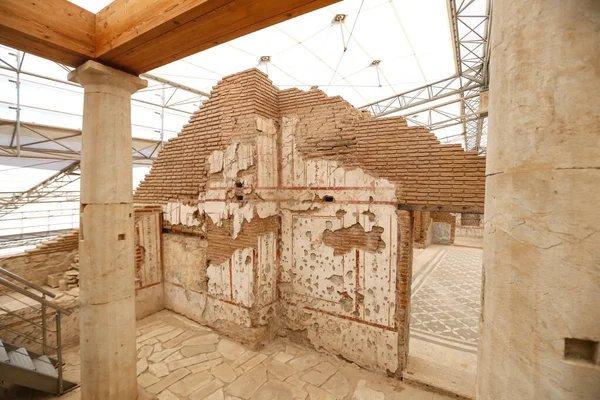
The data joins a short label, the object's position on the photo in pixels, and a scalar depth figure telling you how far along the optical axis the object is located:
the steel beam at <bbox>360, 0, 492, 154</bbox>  6.22
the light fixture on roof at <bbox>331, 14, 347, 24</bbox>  5.99
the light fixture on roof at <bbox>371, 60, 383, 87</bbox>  7.96
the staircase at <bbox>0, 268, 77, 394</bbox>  2.95
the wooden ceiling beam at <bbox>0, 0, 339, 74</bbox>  1.87
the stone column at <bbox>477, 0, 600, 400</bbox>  0.98
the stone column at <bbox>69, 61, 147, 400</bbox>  2.69
